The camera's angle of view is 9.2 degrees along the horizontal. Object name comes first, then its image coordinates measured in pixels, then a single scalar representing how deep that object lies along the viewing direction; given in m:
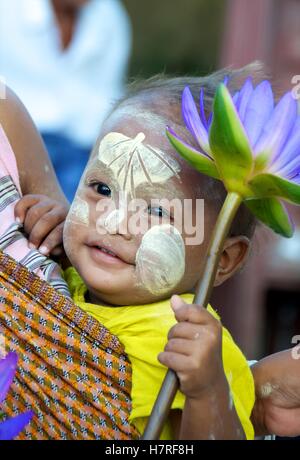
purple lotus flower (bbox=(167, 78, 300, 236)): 2.98
